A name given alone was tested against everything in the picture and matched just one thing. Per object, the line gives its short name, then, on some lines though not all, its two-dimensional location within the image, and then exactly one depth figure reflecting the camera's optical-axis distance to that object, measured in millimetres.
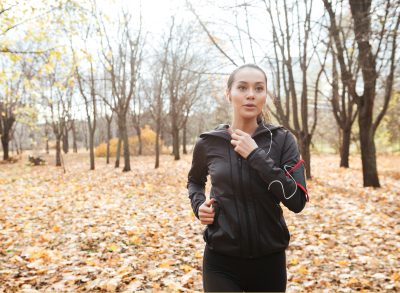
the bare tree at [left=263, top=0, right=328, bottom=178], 12031
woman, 1945
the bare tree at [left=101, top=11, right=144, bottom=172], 17391
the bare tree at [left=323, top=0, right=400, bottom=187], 9953
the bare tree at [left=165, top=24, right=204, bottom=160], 23203
